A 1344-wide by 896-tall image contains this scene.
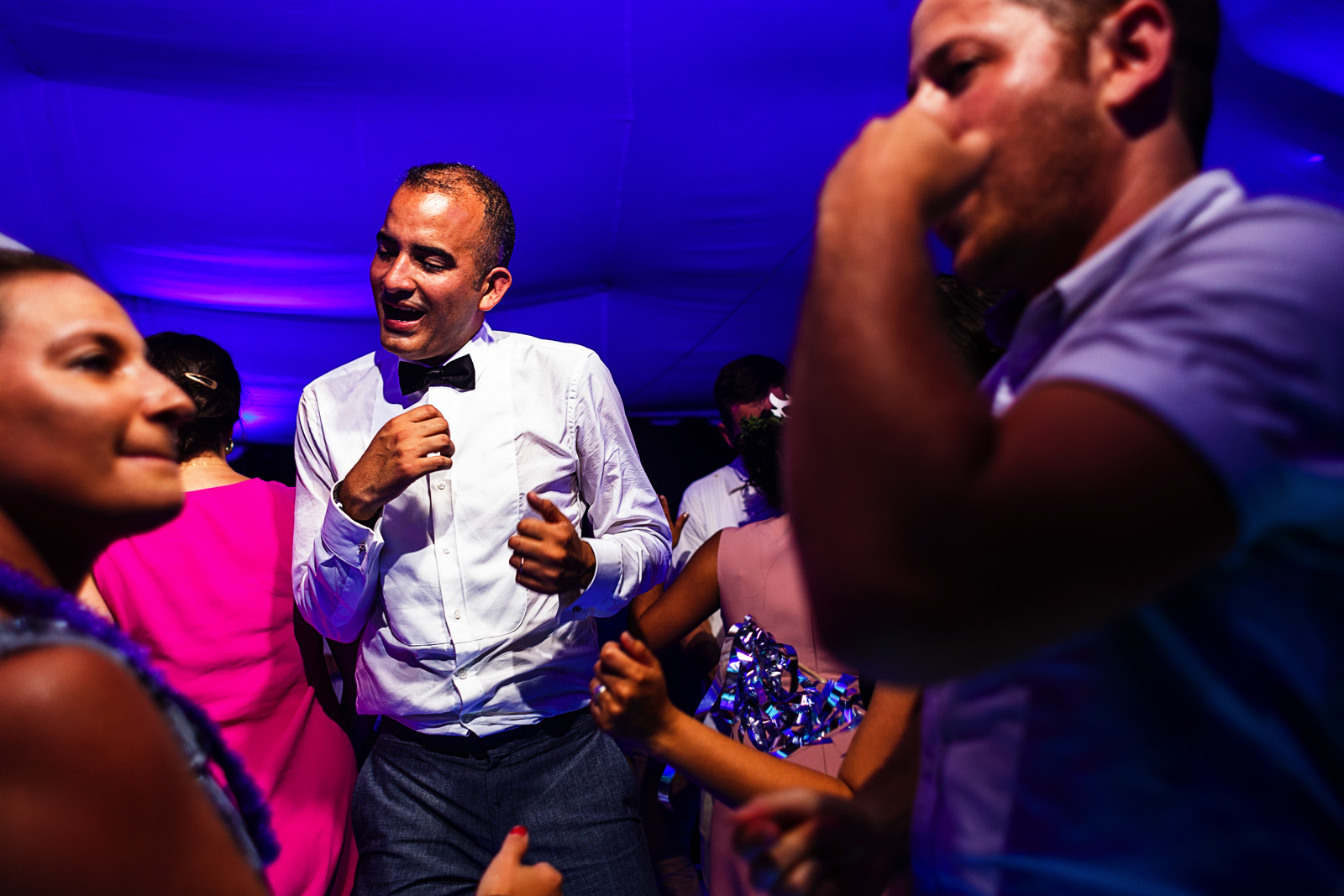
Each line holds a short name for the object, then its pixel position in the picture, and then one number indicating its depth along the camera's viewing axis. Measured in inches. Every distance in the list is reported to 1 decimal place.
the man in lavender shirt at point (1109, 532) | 22.5
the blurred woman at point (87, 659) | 26.2
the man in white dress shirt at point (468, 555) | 74.2
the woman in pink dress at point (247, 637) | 84.7
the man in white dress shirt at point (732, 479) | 156.4
